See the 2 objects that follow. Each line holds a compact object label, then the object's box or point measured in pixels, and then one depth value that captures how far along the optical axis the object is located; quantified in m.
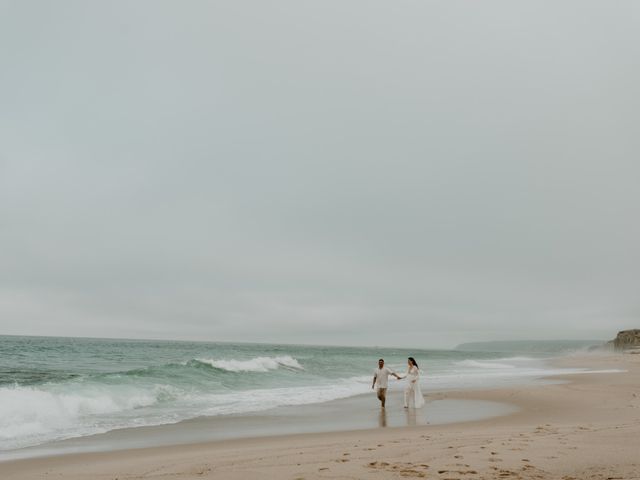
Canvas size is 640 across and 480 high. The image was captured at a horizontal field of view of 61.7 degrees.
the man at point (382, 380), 16.58
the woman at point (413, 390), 16.34
